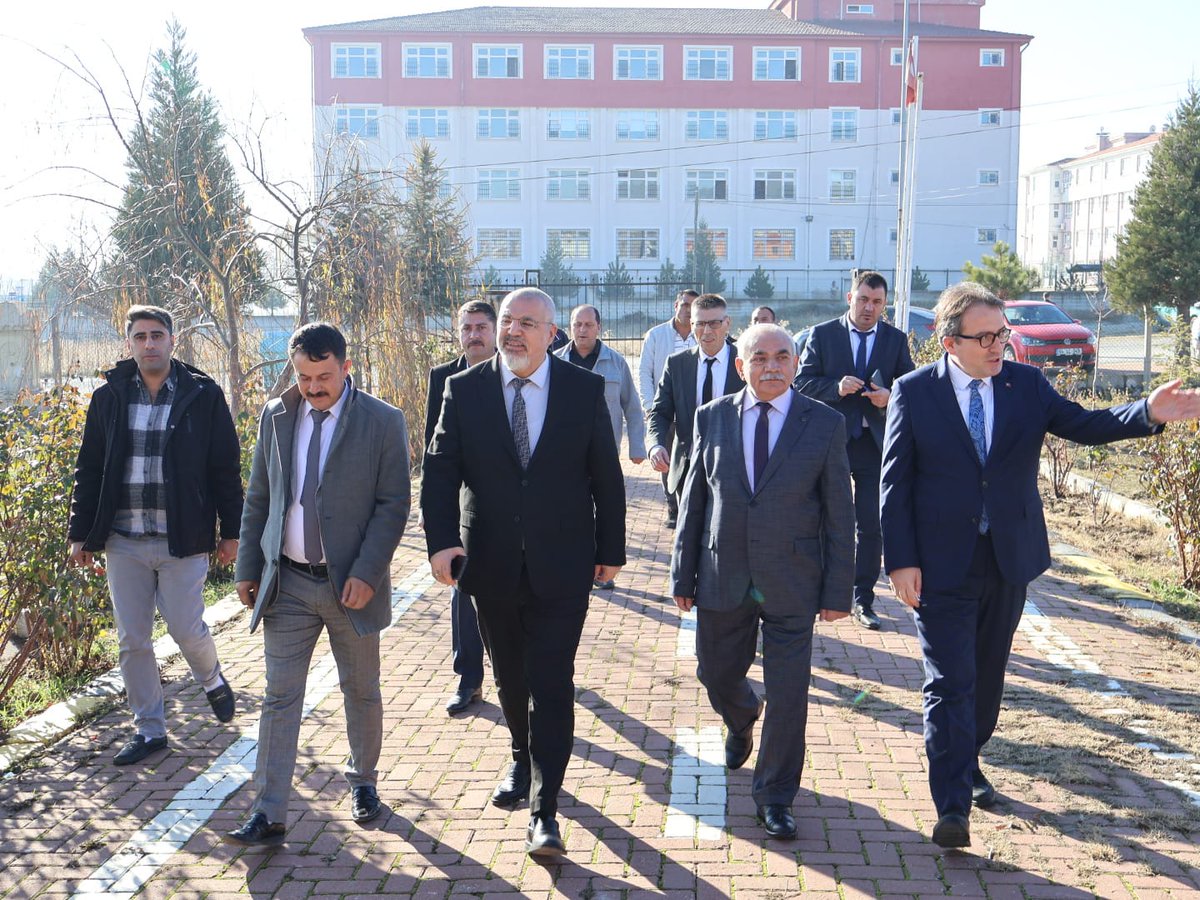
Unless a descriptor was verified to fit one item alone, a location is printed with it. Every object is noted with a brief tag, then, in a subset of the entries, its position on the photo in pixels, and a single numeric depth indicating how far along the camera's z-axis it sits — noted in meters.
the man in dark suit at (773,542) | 4.82
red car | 28.48
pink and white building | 60.38
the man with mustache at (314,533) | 4.78
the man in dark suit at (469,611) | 6.40
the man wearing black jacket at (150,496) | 5.73
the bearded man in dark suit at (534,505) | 4.70
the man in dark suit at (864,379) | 7.93
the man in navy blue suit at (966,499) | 4.69
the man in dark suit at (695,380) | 8.05
